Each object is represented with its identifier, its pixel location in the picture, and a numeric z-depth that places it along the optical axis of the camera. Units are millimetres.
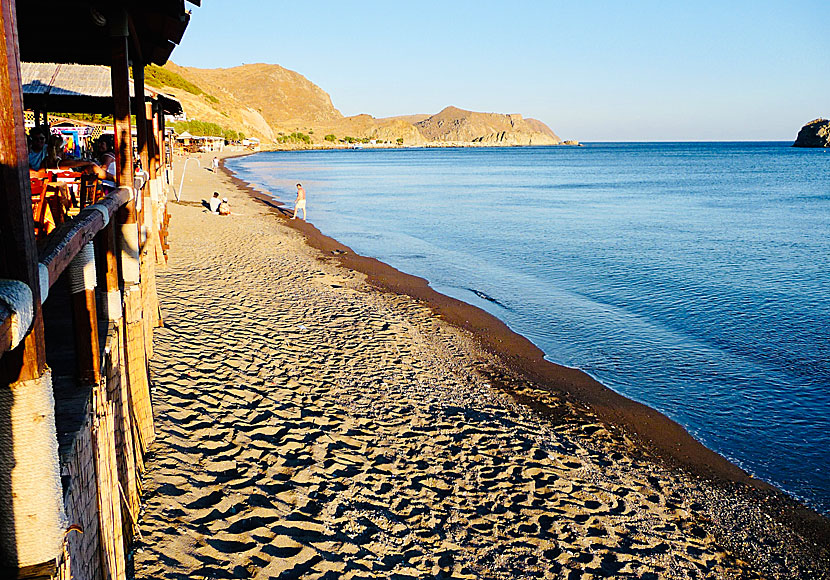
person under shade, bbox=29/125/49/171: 8391
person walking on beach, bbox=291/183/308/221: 24969
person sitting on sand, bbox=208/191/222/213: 23625
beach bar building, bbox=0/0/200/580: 1776
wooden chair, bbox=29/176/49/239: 5793
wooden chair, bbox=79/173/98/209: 7273
